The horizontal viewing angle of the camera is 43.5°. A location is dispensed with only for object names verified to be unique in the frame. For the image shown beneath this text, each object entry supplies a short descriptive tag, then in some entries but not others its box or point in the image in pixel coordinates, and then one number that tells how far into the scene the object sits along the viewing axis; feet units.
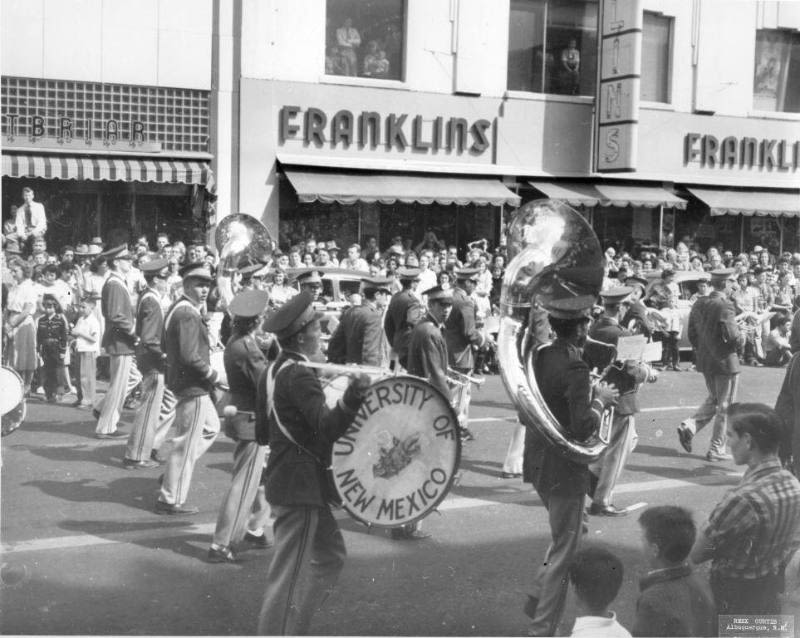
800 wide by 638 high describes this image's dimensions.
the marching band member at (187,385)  23.63
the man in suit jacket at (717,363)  30.66
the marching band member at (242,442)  20.44
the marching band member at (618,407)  23.50
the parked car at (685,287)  48.78
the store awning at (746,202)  59.31
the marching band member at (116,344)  31.01
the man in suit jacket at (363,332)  27.27
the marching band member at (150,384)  27.68
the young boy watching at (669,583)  12.96
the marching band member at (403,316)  29.32
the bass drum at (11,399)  18.95
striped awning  30.22
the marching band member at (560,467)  17.03
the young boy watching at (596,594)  12.67
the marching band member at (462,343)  32.35
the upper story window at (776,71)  58.34
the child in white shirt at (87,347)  34.53
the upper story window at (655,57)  56.24
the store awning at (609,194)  57.31
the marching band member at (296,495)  15.51
